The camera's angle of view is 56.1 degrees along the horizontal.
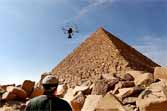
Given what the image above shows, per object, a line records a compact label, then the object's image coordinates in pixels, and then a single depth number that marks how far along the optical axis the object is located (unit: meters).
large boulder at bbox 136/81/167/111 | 3.51
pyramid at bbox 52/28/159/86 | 22.36
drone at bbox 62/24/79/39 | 17.20
